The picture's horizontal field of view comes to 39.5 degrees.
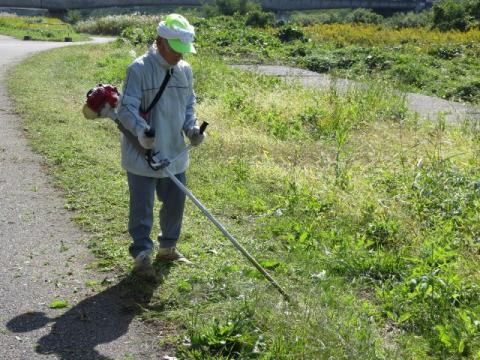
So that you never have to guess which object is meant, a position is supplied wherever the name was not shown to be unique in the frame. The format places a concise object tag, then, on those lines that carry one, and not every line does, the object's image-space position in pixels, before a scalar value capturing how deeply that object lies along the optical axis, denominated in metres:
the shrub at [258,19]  31.17
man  4.32
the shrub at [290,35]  24.84
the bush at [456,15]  27.80
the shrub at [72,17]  52.94
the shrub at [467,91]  13.64
